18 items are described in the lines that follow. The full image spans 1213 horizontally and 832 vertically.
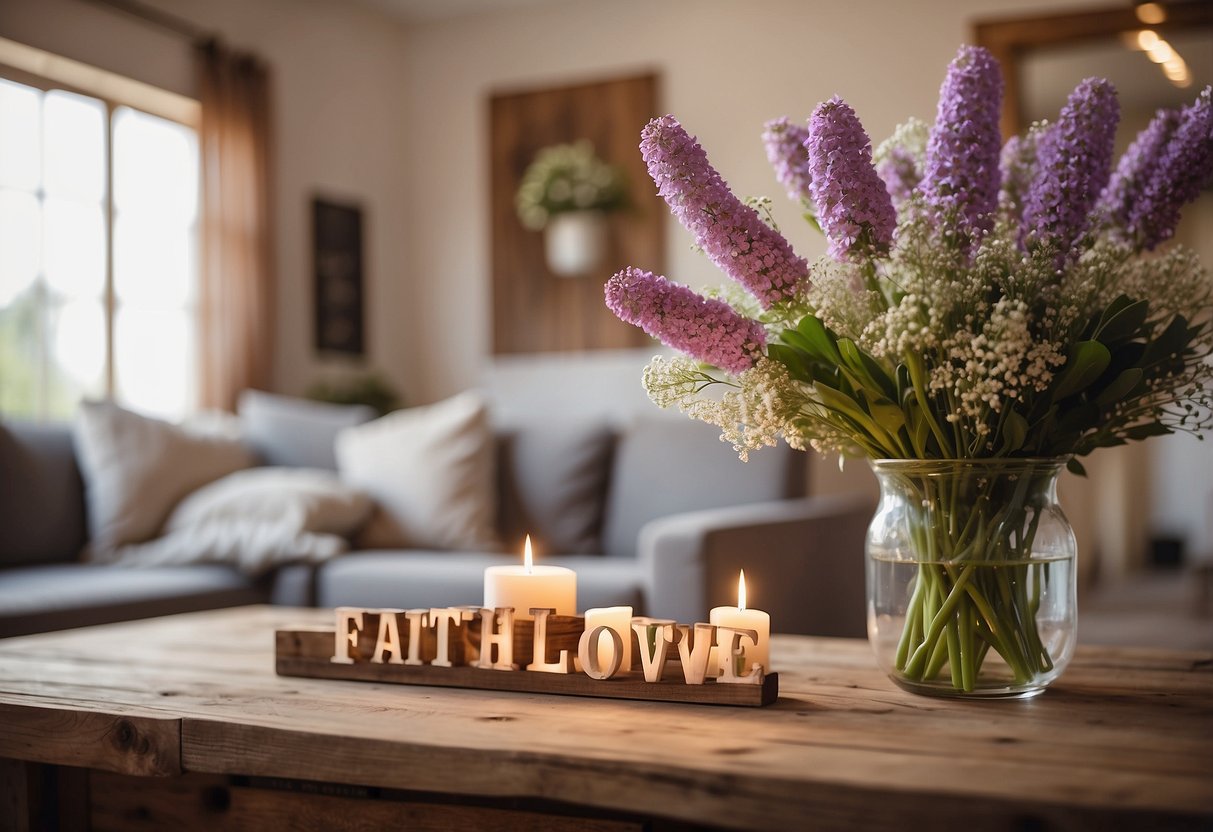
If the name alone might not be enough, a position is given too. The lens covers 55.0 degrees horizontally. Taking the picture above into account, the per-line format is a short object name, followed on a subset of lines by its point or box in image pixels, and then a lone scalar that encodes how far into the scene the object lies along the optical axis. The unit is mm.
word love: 1149
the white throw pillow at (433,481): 3260
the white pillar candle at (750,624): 1172
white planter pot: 4793
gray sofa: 2488
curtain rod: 3994
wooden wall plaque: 4879
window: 3758
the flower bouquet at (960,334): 1062
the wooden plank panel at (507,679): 1143
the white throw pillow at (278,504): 3014
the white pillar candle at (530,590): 1263
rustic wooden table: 846
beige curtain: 4305
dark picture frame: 4887
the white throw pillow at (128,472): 3102
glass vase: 1097
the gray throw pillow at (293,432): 3641
